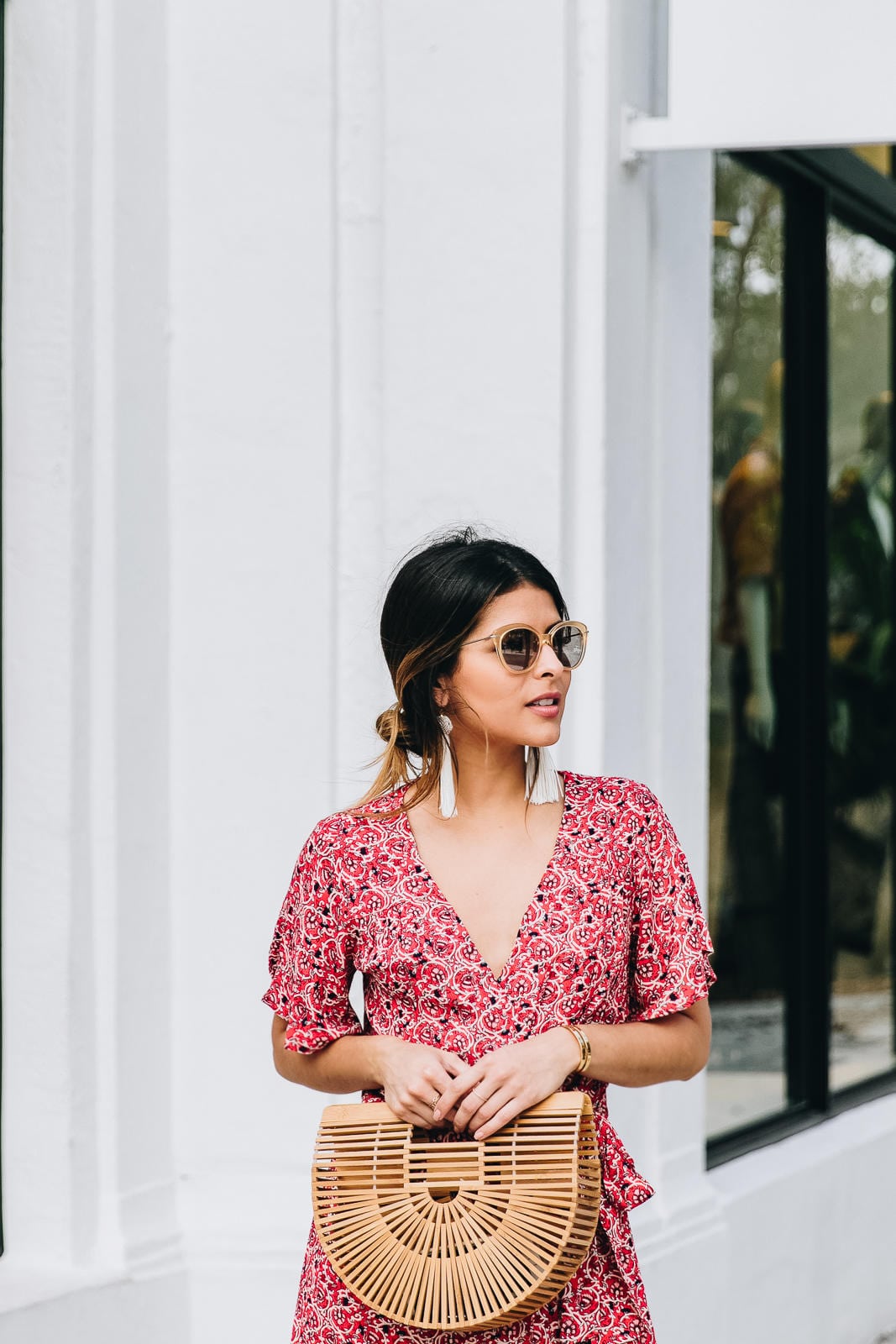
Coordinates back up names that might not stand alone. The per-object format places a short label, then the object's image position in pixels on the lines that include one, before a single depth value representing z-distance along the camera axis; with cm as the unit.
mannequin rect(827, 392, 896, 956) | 1248
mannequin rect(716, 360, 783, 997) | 1068
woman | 421
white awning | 707
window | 1033
